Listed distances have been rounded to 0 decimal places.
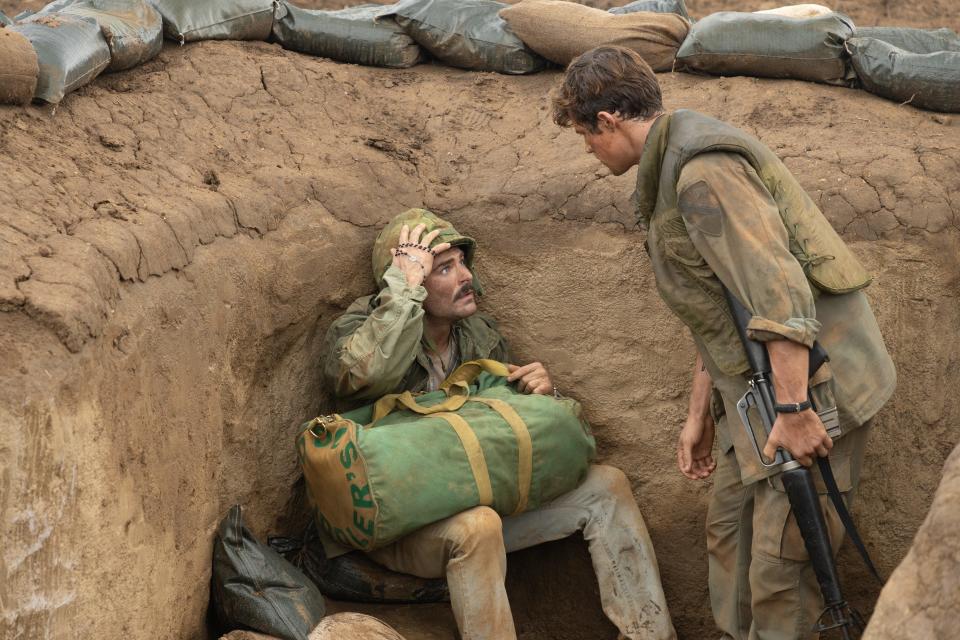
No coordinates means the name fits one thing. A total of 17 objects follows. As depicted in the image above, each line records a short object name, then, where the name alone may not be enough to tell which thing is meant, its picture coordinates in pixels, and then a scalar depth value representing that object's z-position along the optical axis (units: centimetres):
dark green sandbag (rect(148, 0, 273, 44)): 1027
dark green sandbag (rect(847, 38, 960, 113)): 1000
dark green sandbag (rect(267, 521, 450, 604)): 869
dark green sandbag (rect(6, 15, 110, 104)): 847
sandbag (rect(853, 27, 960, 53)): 1104
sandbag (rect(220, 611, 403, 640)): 780
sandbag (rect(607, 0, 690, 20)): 1107
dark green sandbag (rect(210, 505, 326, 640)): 775
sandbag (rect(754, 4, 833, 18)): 1055
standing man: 645
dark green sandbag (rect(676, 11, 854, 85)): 1029
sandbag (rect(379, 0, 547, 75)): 1104
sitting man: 800
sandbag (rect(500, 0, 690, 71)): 1060
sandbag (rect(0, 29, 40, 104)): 803
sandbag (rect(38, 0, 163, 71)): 941
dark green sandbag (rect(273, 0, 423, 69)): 1089
